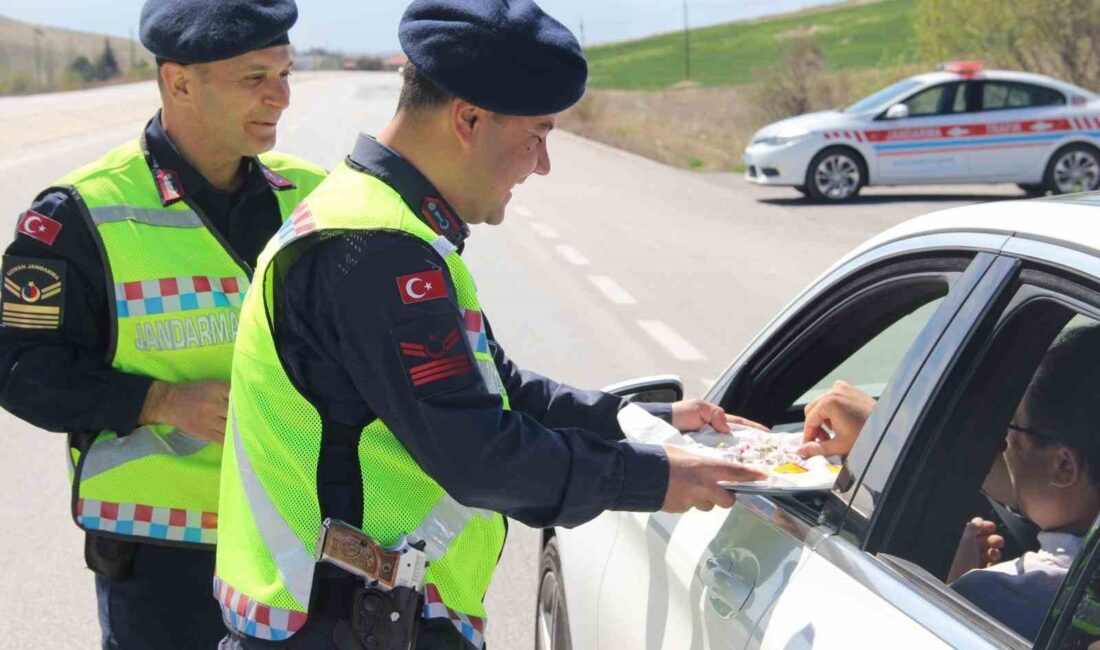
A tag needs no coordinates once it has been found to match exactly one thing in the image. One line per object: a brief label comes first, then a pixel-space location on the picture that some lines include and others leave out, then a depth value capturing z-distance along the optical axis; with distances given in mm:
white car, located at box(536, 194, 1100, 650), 1934
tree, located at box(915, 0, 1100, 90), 25250
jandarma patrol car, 17781
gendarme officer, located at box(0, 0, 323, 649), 2768
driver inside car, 2227
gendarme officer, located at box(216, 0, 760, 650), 2072
